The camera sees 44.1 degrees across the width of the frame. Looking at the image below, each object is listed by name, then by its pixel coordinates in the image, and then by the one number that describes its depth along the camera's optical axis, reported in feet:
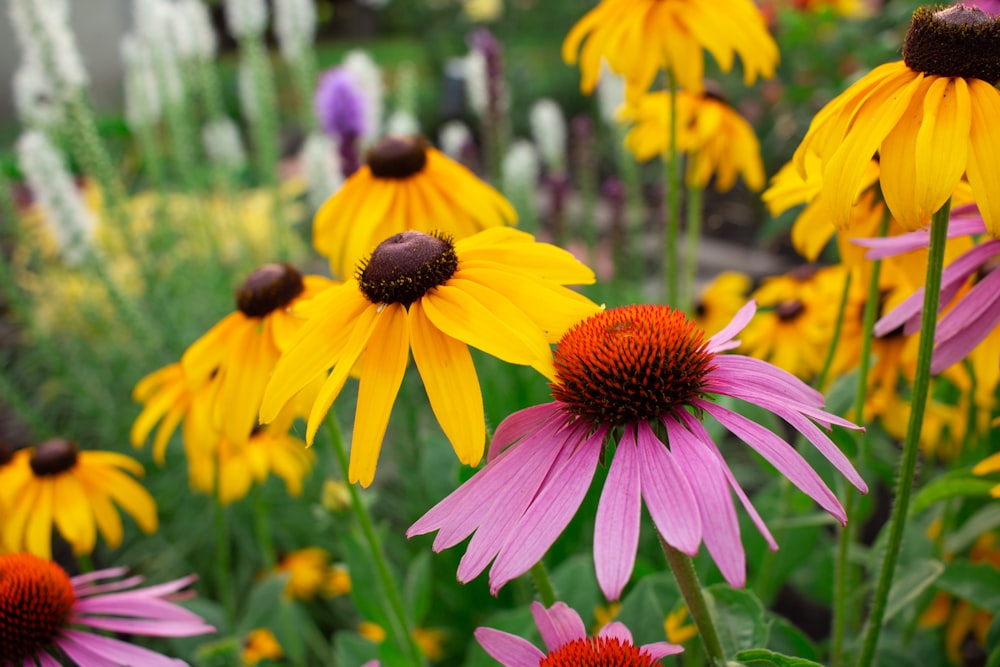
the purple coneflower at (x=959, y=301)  0.90
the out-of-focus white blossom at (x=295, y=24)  2.92
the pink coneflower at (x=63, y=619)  0.92
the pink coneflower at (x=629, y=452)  0.69
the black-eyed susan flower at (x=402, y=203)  1.22
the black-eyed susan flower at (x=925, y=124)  0.75
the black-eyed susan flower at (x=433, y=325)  0.77
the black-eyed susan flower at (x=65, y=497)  1.27
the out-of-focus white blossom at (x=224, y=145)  3.53
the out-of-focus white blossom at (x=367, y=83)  2.55
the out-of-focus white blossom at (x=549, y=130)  3.12
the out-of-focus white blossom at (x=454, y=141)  3.02
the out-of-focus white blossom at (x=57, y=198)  2.20
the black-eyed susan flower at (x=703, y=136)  1.61
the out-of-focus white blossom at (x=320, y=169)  2.50
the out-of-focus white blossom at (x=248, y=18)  2.98
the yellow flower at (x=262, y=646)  1.63
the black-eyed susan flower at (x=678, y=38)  1.19
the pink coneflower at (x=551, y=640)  0.77
